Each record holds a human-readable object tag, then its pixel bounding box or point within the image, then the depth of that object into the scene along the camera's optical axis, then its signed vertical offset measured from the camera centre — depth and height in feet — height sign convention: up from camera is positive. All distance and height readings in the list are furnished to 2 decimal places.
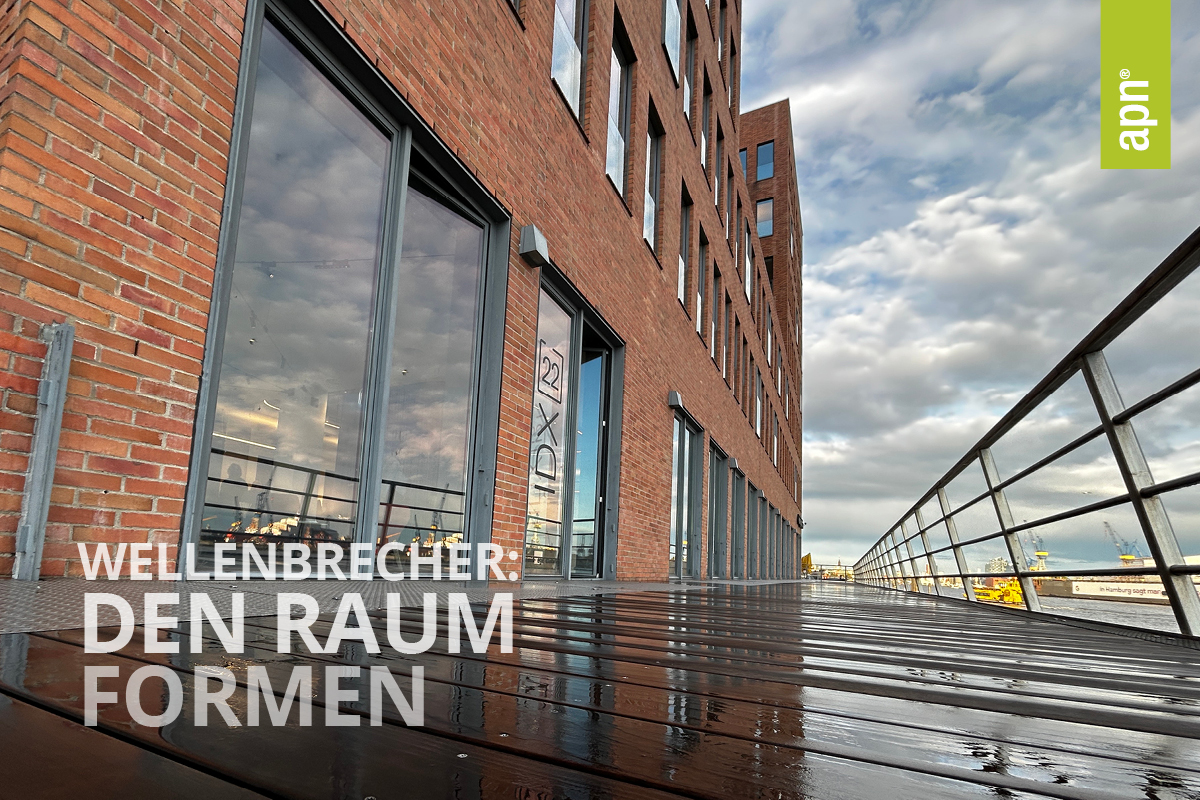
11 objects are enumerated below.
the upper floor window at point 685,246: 31.09 +12.91
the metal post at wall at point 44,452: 6.17 +0.50
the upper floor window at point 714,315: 37.58 +12.05
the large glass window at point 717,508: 38.40 +1.72
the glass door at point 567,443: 17.66 +2.40
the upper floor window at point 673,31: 28.22 +20.50
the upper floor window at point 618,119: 22.48 +13.31
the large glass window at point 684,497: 30.76 +1.79
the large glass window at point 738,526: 44.49 +0.86
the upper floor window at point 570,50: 18.33 +12.83
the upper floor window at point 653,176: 26.27 +13.58
